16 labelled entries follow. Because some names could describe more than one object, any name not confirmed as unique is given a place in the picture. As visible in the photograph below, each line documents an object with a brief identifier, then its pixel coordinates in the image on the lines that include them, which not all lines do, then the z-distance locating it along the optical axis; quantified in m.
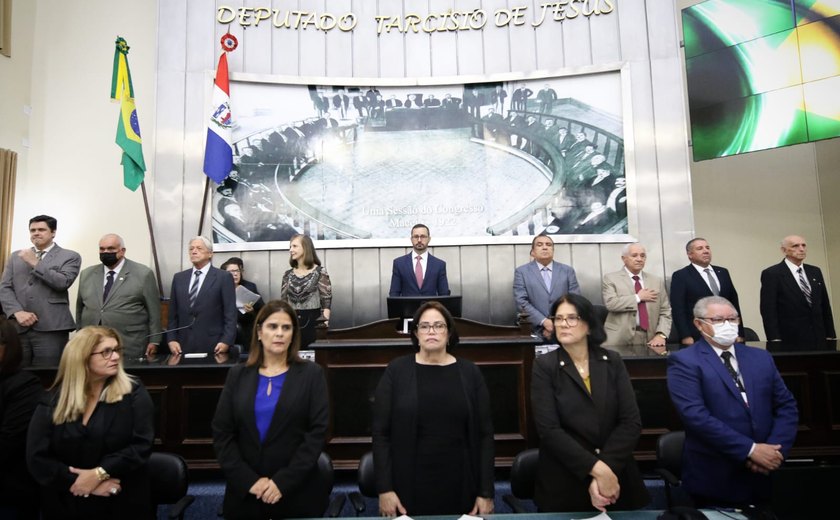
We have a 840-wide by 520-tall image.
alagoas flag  5.03
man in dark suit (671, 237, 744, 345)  4.01
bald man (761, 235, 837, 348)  3.99
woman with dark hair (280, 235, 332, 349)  3.90
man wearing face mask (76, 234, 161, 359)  3.74
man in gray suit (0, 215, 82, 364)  3.67
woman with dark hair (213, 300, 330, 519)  1.87
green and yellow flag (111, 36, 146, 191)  4.84
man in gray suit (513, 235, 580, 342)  4.32
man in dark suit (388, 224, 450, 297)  4.57
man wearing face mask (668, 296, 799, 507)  2.03
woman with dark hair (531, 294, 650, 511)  1.88
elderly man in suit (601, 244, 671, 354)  4.08
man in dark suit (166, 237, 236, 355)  3.67
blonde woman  1.89
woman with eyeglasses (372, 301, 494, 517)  1.96
